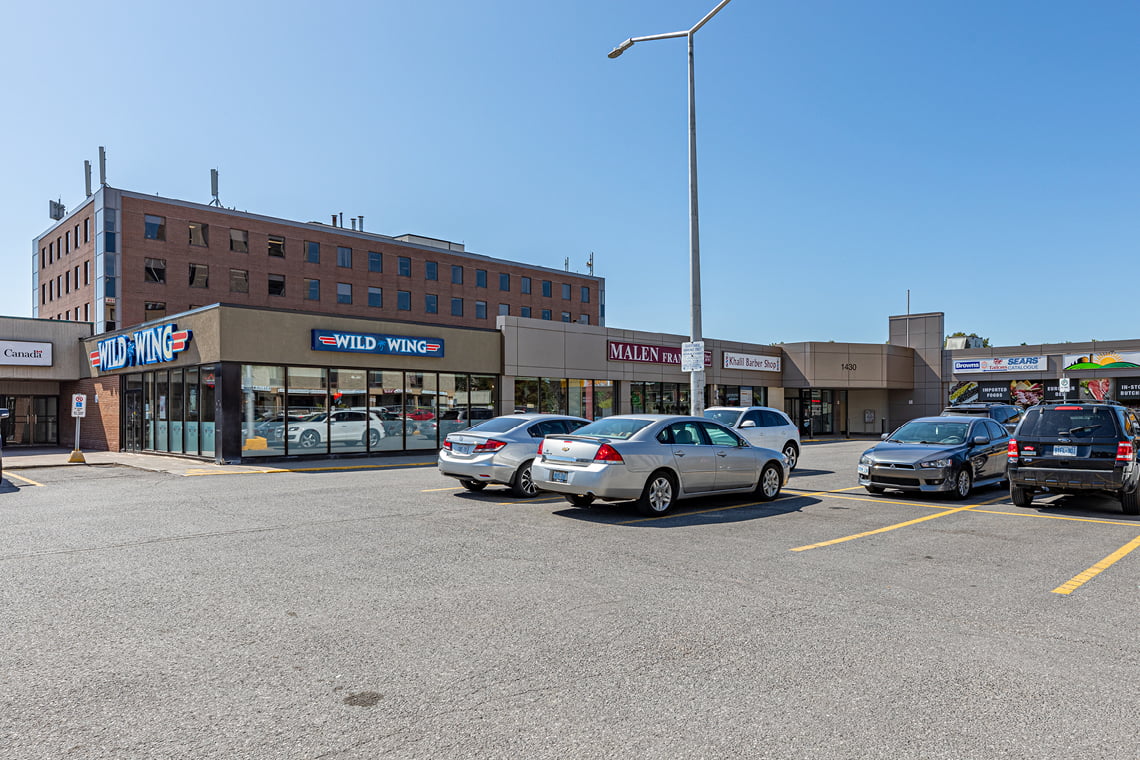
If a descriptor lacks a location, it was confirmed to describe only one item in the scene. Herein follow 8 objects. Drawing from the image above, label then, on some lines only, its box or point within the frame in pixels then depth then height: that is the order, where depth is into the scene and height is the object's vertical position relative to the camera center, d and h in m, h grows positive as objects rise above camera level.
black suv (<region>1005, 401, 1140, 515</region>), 11.48 -1.01
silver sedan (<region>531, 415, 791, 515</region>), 10.75 -1.02
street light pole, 16.19 +2.96
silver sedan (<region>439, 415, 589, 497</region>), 13.41 -1.02
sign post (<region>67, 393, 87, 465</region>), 20.56 -0.10
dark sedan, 13.25 -1.24
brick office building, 49.03 +9.61
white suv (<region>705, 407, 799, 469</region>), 18.81 -0.89
